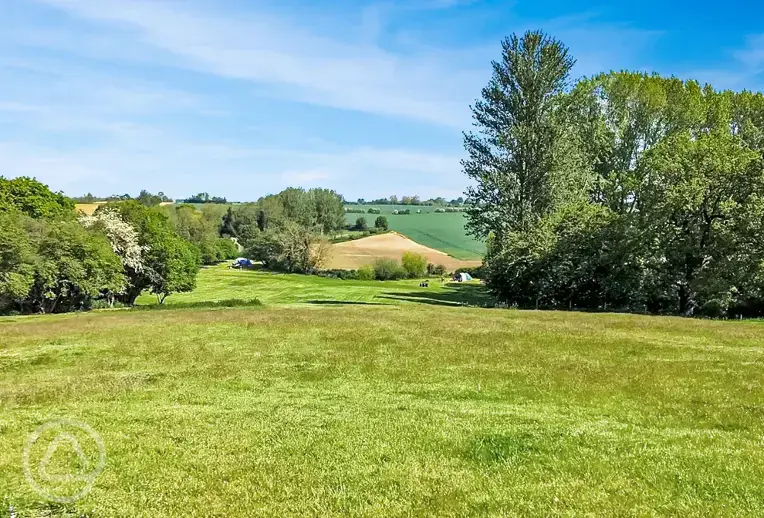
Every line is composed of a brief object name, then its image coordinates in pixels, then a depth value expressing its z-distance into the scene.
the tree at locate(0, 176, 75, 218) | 69.44
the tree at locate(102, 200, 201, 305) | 72.94
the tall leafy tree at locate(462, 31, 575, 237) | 51.69
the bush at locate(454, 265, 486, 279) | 125.25
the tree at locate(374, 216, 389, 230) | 192.05
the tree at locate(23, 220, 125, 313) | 54.78
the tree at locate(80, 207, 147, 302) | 67.25
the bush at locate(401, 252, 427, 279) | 133.12
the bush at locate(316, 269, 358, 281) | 127.00
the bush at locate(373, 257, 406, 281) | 129.12
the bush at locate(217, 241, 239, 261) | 170.12
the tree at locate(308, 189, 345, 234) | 171.12
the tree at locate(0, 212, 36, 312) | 49.62
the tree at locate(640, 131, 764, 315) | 40.47
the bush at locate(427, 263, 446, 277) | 137.38
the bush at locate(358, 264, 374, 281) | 126.31
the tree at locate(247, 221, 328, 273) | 135.25
